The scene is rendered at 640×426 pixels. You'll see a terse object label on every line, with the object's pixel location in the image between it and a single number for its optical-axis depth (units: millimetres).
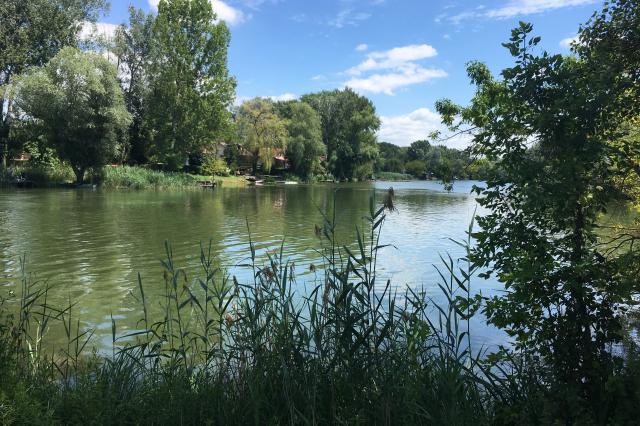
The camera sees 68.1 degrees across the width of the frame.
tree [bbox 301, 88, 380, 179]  74812
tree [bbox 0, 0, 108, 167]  39406
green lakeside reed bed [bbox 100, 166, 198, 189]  39031
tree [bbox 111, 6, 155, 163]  49812
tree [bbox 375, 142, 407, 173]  132250
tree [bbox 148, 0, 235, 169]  47675
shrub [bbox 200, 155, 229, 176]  53562
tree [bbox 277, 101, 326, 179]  64938
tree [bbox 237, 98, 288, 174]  59531
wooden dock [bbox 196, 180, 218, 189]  46156
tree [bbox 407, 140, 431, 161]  141775
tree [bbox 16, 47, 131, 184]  35125
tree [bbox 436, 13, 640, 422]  3146
